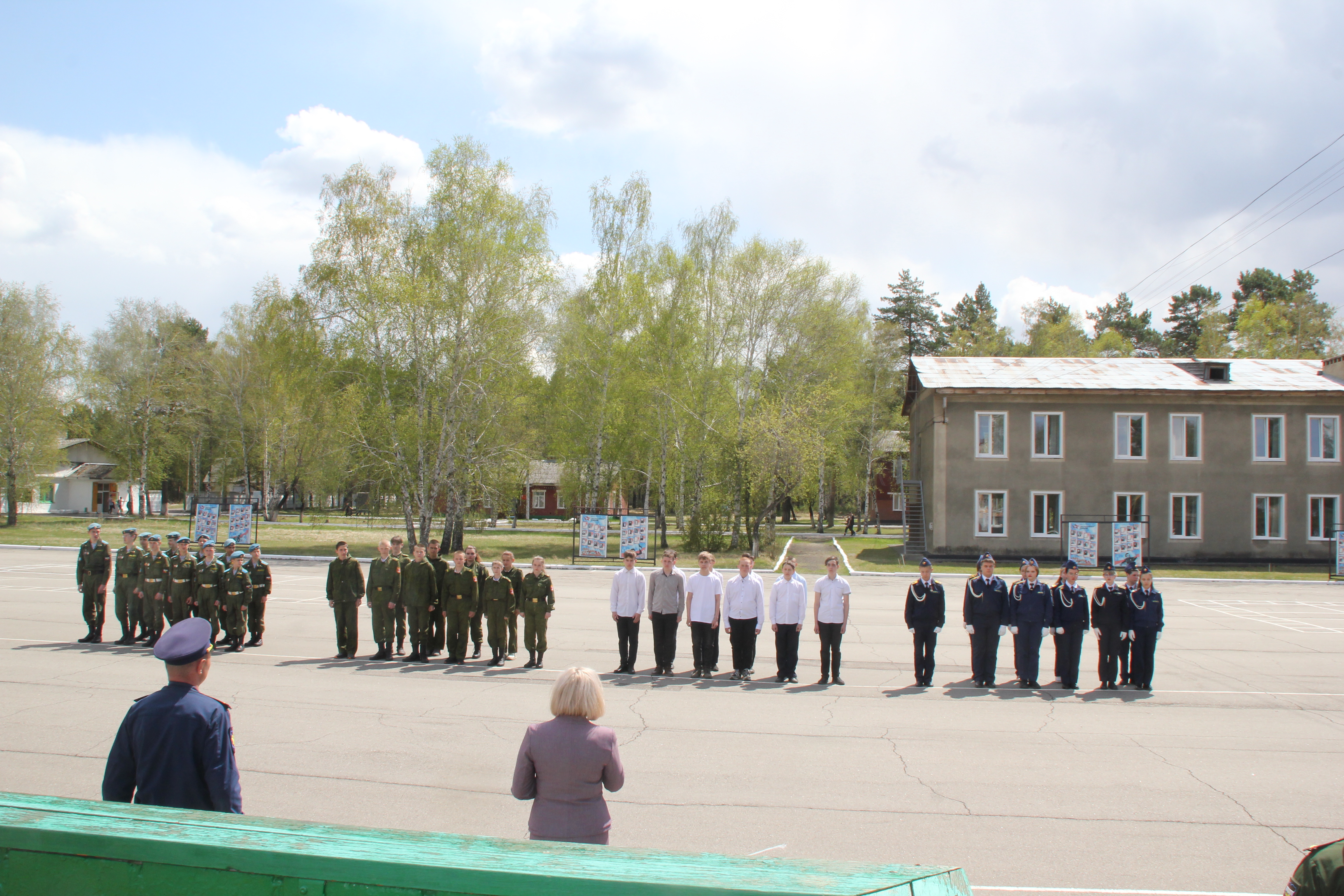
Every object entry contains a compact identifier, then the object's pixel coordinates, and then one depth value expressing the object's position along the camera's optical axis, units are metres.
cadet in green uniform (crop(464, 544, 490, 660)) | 13.30
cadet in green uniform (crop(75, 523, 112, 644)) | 14.29
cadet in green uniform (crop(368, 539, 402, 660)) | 13.12
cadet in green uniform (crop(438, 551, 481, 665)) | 13.02
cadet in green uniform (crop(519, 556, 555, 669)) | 12.62
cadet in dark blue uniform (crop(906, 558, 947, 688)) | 11.80
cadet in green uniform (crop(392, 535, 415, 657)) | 13.44
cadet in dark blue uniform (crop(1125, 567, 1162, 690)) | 11.87
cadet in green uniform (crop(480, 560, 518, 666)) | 12.88
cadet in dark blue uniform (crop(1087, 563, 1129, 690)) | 11.98
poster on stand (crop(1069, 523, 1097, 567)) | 29.22
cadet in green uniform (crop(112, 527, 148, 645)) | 14.02
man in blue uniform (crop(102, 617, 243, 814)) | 3.71
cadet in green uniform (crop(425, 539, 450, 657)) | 13.47
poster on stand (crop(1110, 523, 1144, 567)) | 30.17
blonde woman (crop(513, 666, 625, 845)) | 3.88
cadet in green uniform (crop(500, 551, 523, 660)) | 13.12
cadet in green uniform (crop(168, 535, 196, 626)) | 13.70
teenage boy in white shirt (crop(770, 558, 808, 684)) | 11.96
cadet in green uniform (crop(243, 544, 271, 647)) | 13.93
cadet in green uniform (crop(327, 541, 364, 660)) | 13.09
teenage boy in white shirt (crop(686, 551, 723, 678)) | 12.18
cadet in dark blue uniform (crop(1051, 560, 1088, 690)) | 12.01
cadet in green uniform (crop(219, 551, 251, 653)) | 13.50
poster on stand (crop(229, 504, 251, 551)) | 30.45
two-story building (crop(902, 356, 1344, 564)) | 34.91
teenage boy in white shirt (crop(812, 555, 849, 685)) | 11.83
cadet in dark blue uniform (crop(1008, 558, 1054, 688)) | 11.91
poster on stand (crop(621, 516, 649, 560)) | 28.28
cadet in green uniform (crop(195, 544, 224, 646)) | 13.49
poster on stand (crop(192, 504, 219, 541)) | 30.19
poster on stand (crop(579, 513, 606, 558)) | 30.89
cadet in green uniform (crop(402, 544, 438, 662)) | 13.13
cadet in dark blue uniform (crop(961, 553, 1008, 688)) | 11.95
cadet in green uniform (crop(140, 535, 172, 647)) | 13.88
